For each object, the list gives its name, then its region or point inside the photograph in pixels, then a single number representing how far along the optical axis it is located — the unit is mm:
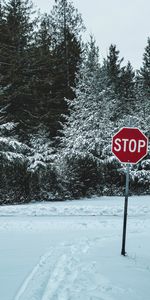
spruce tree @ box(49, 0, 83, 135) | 33694
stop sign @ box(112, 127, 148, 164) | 8789
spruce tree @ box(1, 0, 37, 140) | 27984
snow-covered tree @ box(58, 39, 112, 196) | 25828
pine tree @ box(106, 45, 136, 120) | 31823
